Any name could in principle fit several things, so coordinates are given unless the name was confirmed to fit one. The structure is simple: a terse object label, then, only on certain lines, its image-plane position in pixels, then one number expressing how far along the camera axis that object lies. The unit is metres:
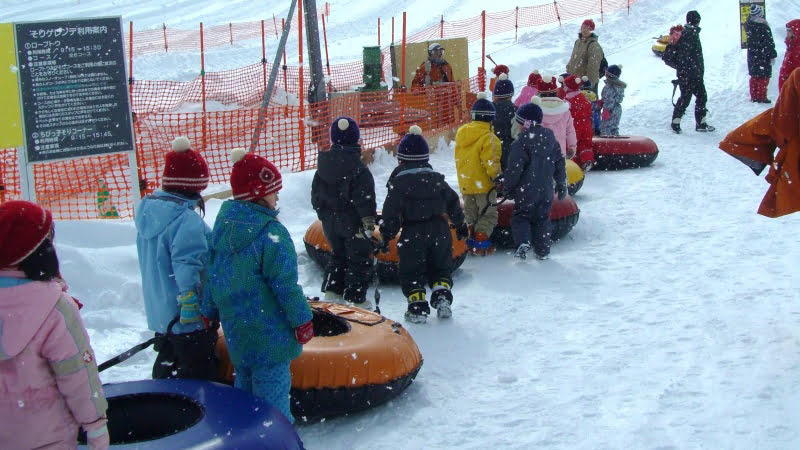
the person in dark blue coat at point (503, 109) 8.52
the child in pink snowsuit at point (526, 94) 9.92
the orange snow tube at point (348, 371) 4.38
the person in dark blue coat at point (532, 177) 7.41
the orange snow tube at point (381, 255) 6.86
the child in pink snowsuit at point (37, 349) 2.71
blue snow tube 3.41
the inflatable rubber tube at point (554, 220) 7.92
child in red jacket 10.25
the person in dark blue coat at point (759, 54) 14.45
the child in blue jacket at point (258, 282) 3.79
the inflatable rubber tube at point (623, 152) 11.26
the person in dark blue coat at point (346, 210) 6.07
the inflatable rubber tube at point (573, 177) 9.42
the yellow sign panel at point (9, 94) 6.01
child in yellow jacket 7.48
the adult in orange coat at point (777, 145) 4.93
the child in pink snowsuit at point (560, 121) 8.78
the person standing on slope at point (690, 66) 13.33
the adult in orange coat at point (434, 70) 13.60
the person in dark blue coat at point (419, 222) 6.03
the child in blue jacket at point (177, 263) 4.01
